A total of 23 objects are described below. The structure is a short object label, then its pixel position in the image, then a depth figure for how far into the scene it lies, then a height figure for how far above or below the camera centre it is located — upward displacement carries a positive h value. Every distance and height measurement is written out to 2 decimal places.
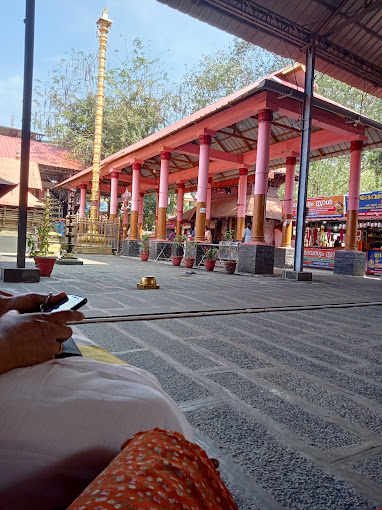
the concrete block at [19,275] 5.43 -0.57
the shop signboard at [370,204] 13.29 +1.88
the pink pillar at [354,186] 10.89 +2.01
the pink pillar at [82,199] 21.50 +2.37
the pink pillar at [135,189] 15.35 +2.20
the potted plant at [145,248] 13.75 -0.23
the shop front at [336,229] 13.34 +1.04
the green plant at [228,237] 11.13 +0.32
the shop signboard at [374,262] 12.70 -0.25
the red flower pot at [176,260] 11.37 -0.47
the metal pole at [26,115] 4.98 +1.66
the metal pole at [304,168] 8.71 +1.97
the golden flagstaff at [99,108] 17.22 +6.40
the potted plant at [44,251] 6.48 -0.27
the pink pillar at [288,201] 12.65 +1.69
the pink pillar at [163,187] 13.29 +2.05
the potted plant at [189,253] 10.88 -0.26
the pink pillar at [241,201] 14.84 +1.90
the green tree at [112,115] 24.11 +8.54
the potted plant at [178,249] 11.40 -0.16
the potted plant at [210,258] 10.34 -0.34
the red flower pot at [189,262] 10.84 -0.51
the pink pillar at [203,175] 11.26 +2.17
